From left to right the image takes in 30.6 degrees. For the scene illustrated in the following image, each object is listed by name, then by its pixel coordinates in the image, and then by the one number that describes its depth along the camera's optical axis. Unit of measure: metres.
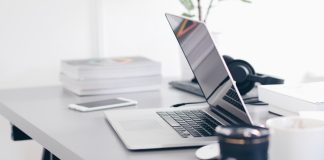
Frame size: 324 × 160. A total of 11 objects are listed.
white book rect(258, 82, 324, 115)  1.30
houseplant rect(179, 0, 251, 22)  2.08
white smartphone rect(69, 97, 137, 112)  1.60
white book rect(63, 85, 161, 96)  1.89
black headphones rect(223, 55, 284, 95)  1.69
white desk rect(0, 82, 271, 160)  1.13
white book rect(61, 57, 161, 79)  1.89
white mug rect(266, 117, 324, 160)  0.90
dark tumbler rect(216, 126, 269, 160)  0.80
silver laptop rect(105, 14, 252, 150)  1.15
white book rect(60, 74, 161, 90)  1.88
